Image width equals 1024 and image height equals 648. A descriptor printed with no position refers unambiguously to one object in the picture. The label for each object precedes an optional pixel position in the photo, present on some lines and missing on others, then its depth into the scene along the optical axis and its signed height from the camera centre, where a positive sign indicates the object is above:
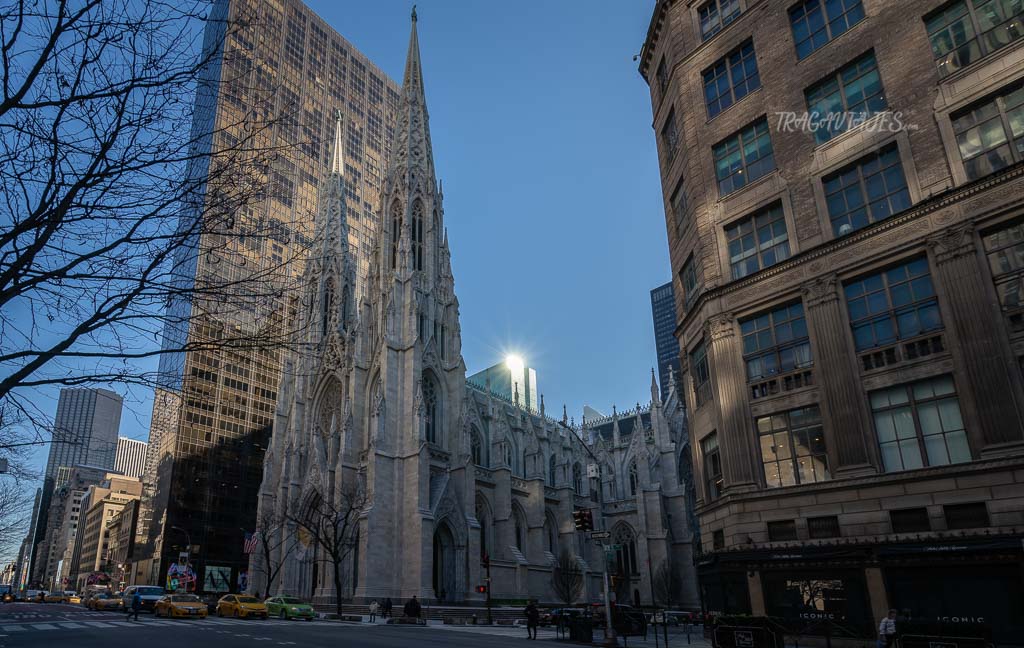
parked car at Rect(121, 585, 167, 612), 33.72 -1.78
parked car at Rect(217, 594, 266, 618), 31.33 -2.39
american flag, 47.97 +0.94
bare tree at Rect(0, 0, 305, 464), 8.39 +4.97
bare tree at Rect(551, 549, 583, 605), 51.62 -2.74
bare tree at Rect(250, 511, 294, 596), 49.44 +0.91
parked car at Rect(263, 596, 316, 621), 32.81 -2.66
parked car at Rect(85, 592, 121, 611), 39.00 -2.36
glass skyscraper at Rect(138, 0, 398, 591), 67.69 +13.74
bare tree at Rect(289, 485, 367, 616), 41.47 +1.98
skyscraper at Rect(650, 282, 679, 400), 187.43 +49.58
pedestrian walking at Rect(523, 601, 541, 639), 25.00 -2.74
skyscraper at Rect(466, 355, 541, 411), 118.24 +30.98
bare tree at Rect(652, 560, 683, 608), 49.50 -3.46
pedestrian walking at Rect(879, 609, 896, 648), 14.25 -2.15
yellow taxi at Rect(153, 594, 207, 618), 29.50 -2.12
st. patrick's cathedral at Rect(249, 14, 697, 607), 44.12 +6.99
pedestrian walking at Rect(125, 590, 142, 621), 26.61 -1.73
